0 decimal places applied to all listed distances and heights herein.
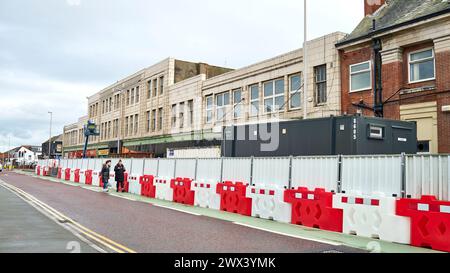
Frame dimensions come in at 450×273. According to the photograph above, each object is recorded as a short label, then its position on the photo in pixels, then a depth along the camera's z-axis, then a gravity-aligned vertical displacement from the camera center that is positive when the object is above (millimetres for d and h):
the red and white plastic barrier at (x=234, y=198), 13156 -1053
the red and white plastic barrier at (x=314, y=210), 10195 -1050
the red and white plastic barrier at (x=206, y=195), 14783 -1074
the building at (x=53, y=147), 75938 +2893
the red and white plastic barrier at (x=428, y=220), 7812 -942
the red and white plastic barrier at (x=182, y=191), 16338 -1065
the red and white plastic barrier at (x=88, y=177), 29814 -1108
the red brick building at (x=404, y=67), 18312 +5031
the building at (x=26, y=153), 139250 +2626
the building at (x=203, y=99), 24250 +5267
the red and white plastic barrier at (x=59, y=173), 38594 -1112
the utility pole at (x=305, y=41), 21531 +6699
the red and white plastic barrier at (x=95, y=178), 28228 -1115
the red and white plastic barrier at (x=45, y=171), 45538 -1166
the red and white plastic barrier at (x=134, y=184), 21322 -1068
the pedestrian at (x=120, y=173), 22172 -545
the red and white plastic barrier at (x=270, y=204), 11727 -1062
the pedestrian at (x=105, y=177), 22766 -799
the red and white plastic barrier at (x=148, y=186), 19578 -1083
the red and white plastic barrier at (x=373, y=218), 8672 -1042
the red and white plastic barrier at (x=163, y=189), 18000 -1106
